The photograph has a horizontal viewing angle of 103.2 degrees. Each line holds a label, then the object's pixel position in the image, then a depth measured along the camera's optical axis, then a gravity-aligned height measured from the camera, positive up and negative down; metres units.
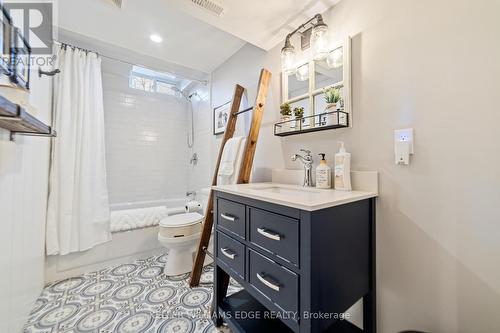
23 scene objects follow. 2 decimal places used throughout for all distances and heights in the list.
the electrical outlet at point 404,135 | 0.97 +0.16
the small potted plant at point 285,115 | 1.51 +0.41
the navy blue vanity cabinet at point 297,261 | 0.77 -0.43
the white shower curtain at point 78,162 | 1.83 +0.05
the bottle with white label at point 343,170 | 1.15 -0.01
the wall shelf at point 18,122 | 0.64 +0.20
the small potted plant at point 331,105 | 1.20 +0.38
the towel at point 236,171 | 1.76 -0.03
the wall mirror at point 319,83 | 1.20 +0.59
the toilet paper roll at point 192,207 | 2.47 -0.50
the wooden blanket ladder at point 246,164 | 1.67 +0.03
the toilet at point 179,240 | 1.92 -0.71
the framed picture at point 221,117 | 2.34 +0.62
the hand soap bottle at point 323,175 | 1.25 -0.05
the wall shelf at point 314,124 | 1.18 +0.30
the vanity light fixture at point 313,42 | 1.26 +0.85
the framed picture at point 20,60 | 1.05 +0.62
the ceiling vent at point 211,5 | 1.30 +1.08
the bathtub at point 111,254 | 1.82 -0.89
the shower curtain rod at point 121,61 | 2.04 +1.26
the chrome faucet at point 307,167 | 1.37 +0.00
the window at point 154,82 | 2.90 +1.36
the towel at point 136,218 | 2.13 -0.57
